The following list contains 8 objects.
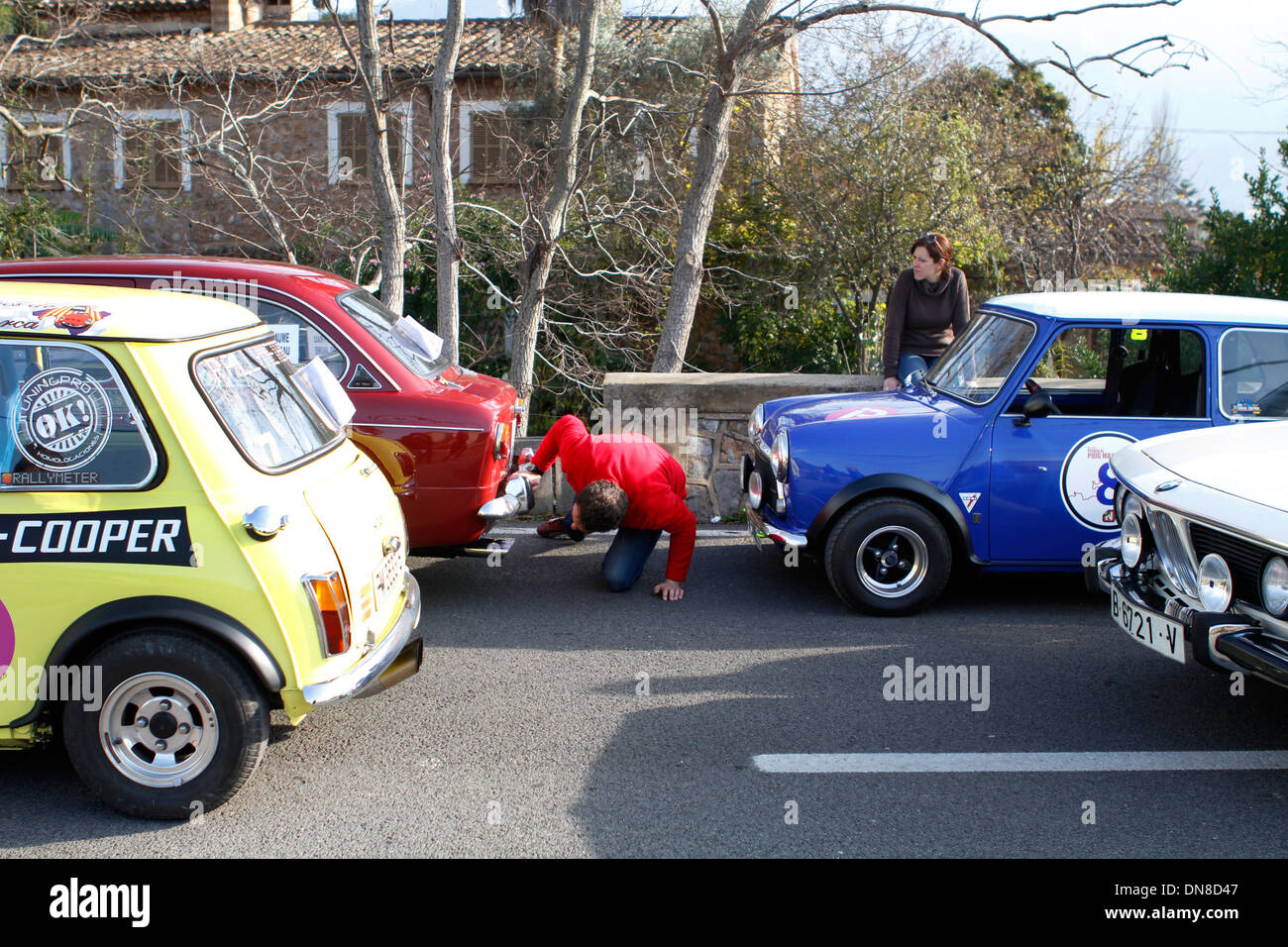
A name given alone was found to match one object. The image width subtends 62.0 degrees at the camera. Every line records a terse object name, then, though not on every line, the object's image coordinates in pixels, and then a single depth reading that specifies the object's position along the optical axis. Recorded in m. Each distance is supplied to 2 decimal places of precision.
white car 3.61
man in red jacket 5.98
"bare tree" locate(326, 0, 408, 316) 10.54
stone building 16.02
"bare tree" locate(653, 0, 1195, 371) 10.24
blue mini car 5.64
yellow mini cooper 3.49
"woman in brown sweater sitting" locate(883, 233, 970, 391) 7.37
